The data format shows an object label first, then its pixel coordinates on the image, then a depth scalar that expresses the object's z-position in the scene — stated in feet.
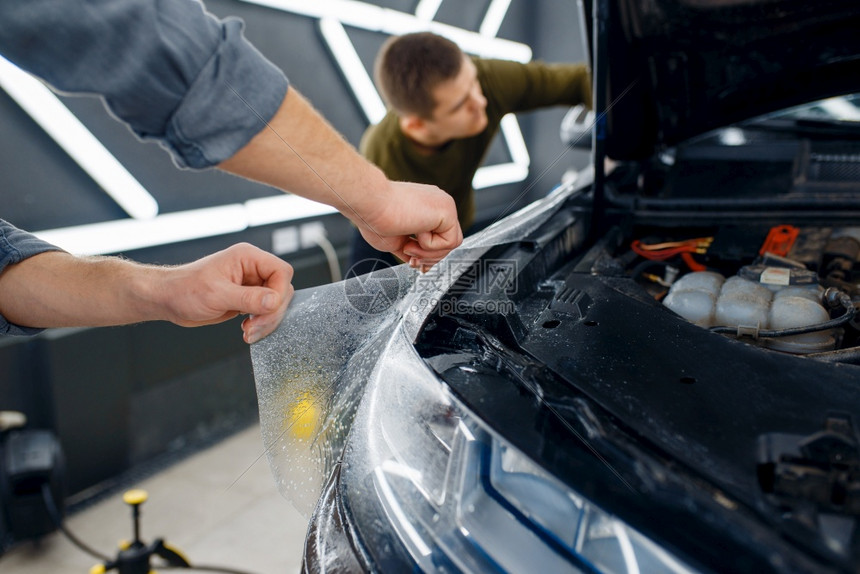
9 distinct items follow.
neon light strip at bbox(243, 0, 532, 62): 9.48
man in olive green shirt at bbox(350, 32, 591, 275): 5.82
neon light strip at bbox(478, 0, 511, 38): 14.60
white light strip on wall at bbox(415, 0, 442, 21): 12.21
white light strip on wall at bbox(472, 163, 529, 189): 14.53
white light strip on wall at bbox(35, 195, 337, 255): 6.64
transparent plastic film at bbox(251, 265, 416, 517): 2.70
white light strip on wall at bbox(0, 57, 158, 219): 6.02
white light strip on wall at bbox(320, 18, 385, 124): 10.11
